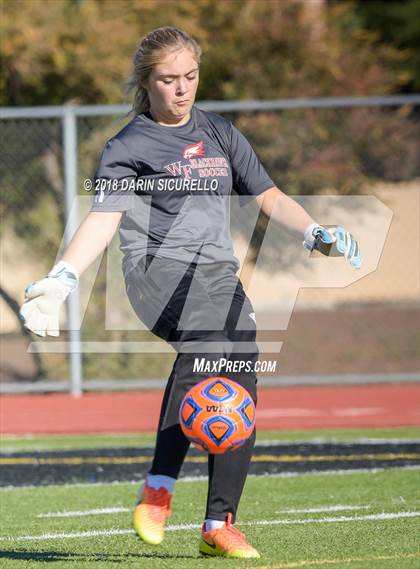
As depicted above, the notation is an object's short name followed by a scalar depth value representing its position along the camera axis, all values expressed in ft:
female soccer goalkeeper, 29.09
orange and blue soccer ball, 27.81
